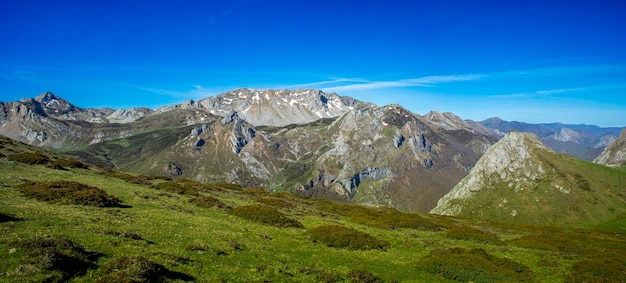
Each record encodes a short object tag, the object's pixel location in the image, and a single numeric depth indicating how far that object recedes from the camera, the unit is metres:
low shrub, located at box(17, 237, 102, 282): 15.88
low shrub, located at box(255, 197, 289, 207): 56.52
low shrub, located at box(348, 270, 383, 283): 22.53
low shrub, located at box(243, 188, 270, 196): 73.61
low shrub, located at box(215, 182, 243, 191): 80.05
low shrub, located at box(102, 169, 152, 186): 59.16
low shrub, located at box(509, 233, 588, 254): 41.12
